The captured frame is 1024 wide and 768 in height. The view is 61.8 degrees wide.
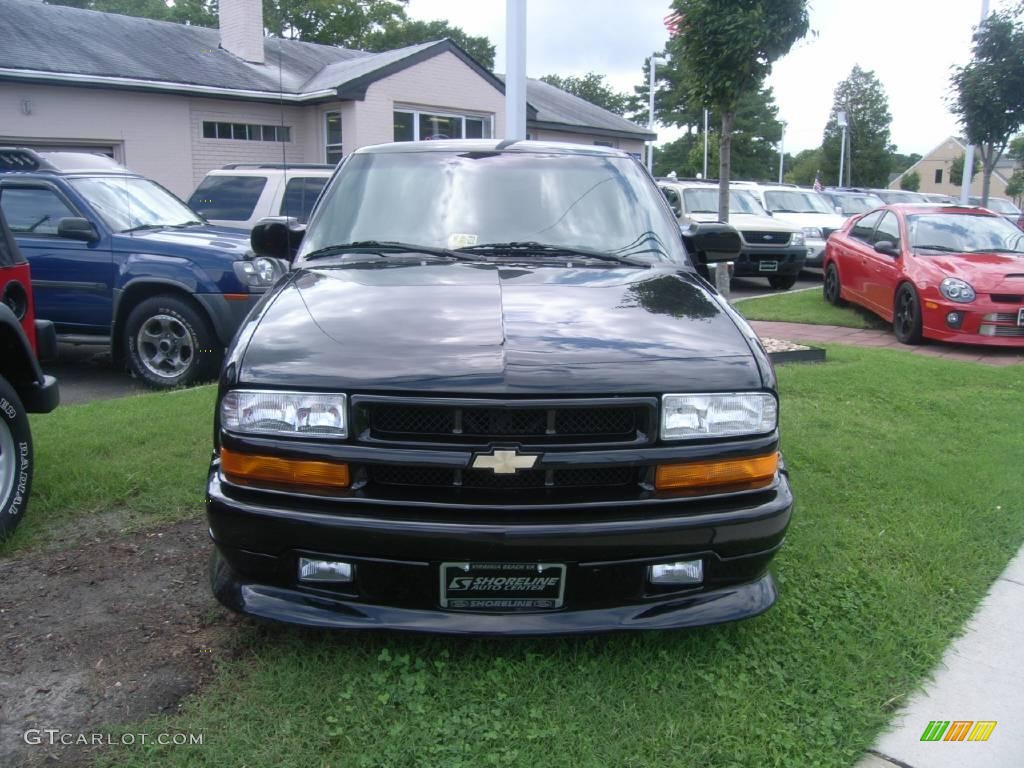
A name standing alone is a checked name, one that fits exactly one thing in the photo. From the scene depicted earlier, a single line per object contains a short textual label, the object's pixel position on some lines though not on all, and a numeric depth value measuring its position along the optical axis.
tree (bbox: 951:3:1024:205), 14.57
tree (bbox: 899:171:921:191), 87.56
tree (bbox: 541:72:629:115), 79.81
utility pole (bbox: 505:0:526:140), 8.55
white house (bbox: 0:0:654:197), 15.20
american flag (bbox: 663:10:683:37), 8.12
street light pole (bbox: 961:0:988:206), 22.30
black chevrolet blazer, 2.48
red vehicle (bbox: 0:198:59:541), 3.67
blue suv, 6.86
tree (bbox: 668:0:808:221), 7.57
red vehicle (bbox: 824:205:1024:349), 8.30
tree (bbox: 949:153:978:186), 80.11
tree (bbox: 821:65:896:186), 74.62
